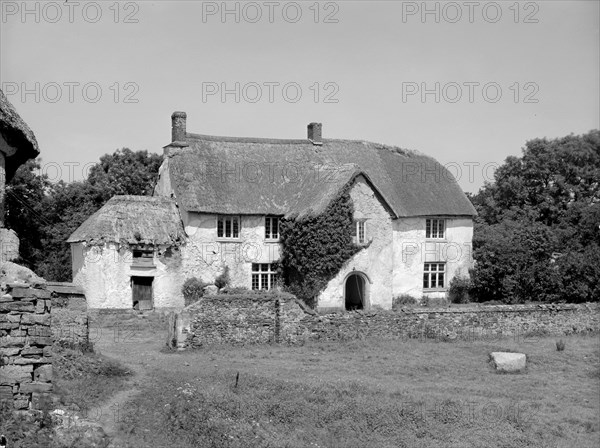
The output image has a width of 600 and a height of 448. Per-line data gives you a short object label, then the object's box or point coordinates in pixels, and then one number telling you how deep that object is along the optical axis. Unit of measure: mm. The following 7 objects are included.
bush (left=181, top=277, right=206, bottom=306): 37344
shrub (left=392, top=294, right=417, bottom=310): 40406
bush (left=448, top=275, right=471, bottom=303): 42188
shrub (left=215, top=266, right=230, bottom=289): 38438
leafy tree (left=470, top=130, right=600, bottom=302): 37188
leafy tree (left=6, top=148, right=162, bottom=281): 46531
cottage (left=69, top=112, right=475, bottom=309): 36562
